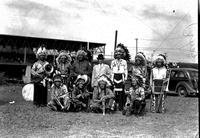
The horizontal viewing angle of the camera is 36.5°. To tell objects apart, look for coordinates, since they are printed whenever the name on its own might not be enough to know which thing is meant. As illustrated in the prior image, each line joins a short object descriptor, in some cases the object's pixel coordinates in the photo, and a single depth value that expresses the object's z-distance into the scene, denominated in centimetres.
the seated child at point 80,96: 694
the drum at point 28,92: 851
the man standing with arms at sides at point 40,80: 759
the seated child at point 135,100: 659
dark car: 1242
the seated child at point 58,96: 684
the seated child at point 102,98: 679
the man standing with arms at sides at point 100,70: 729
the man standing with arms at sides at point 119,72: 712
